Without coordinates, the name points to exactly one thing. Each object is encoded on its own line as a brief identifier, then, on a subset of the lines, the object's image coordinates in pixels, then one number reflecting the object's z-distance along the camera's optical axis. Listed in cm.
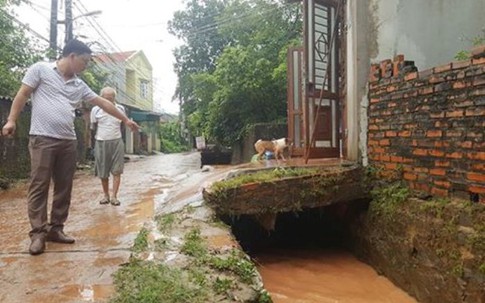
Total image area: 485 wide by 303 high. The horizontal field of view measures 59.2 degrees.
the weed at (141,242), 307
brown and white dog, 789
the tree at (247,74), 1314
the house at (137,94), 2706
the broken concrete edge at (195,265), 237
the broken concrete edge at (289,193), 460
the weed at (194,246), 297
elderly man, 524
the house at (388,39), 568
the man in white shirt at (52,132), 316
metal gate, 661
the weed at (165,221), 375
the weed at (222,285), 241
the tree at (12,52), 948
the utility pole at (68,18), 1436
